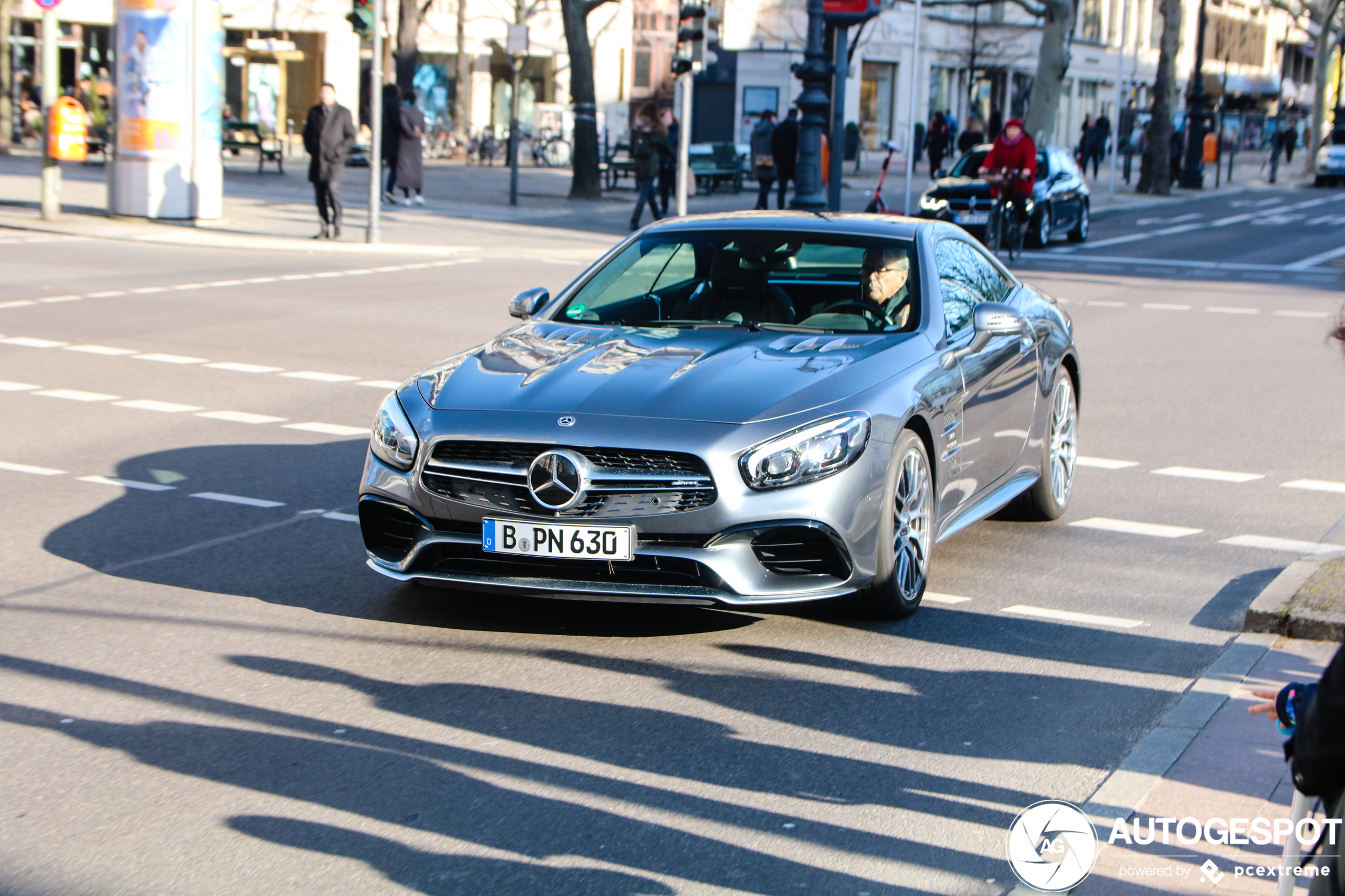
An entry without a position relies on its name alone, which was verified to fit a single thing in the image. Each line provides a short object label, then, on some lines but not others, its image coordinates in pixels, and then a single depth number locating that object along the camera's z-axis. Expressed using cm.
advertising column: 2369
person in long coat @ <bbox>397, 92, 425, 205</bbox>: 2830
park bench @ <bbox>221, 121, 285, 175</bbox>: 3769
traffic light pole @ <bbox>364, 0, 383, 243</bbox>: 2134
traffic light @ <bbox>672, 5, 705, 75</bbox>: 2138
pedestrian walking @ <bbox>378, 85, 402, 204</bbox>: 2838
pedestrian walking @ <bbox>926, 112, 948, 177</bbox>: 4266
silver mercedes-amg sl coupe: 555
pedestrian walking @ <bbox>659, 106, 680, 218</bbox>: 2772
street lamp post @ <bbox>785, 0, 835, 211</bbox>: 2586
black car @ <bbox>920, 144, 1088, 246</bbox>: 2530
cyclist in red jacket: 2305
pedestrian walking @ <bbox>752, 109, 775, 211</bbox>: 2956
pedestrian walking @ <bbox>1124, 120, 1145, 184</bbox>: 5362
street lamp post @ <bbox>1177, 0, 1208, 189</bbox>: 4809
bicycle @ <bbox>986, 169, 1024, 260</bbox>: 2308
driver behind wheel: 679
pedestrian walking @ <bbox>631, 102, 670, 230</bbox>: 2684
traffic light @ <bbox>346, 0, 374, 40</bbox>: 2152
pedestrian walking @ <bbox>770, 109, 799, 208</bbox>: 2911
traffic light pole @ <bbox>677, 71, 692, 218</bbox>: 2070
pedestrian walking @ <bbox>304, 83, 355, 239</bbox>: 2188
